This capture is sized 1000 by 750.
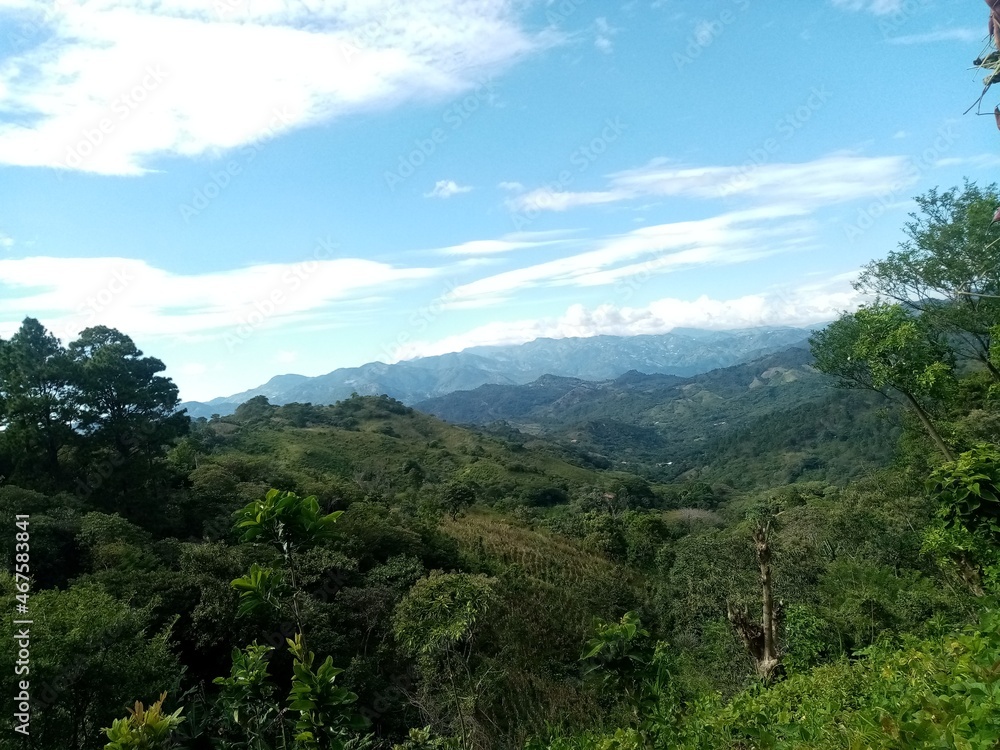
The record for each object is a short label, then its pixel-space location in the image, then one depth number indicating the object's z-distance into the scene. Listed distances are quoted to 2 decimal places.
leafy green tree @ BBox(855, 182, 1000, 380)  13.80
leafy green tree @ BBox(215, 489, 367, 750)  4.09
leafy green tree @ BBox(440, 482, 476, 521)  37.44
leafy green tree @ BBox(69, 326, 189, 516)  20.22
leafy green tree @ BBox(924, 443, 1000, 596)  5.73
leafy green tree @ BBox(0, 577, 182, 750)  6.45
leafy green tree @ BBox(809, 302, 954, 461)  12.19
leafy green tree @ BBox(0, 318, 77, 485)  18.77
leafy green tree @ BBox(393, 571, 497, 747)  8.77
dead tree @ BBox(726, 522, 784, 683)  7.33
